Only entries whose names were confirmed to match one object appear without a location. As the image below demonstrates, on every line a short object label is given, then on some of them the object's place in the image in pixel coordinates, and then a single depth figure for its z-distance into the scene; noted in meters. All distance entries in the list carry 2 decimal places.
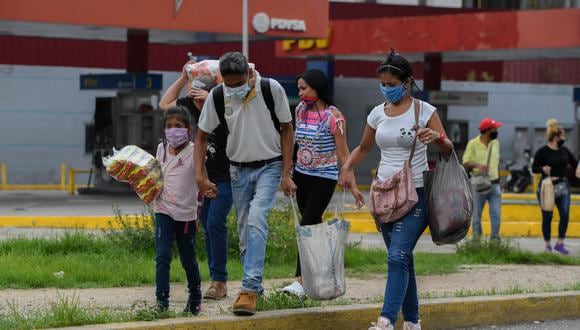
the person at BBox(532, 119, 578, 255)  30.05
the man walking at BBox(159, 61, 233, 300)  17.73
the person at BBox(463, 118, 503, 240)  30.64
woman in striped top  18.47
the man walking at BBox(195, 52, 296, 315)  15.98
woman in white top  15.39
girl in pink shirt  16.16
